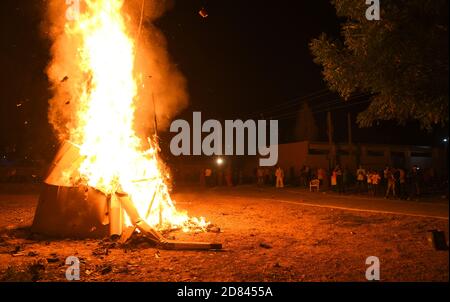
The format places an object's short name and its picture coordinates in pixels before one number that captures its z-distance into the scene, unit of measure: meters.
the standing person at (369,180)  22.49
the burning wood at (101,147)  10.90
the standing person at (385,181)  21.27
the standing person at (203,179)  31.41
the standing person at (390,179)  20.31
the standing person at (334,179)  24.75
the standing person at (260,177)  32.47
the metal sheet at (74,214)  10.77
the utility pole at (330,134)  31.24
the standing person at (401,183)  20.16
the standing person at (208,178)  31.84
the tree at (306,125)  49.94
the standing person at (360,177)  23.72
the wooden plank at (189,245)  9.27
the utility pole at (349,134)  32.53
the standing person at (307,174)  29.82
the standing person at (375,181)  22.28
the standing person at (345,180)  25.80
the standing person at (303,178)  29.97
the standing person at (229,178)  31.99
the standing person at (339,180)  24.61
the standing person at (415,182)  21.24
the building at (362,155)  36.47
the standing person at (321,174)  26.44
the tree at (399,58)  7.48
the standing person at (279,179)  30.03
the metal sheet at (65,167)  11.24
